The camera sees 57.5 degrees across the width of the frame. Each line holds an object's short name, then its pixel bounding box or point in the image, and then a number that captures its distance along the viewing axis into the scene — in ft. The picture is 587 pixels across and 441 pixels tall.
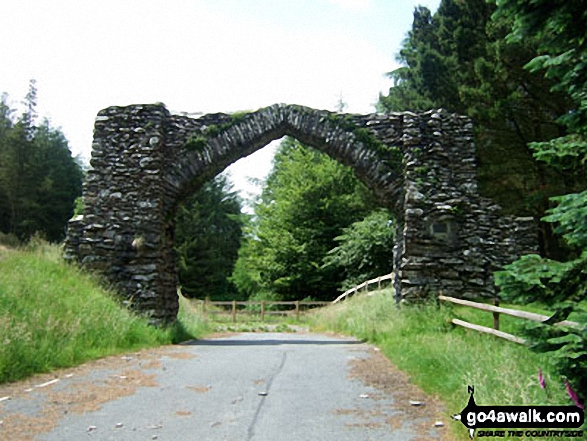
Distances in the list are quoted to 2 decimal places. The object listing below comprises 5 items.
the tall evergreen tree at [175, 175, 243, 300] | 127.95
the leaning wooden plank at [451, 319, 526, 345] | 19.86
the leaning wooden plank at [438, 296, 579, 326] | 16.55
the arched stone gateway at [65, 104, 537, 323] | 37.29
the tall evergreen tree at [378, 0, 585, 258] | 52.49
